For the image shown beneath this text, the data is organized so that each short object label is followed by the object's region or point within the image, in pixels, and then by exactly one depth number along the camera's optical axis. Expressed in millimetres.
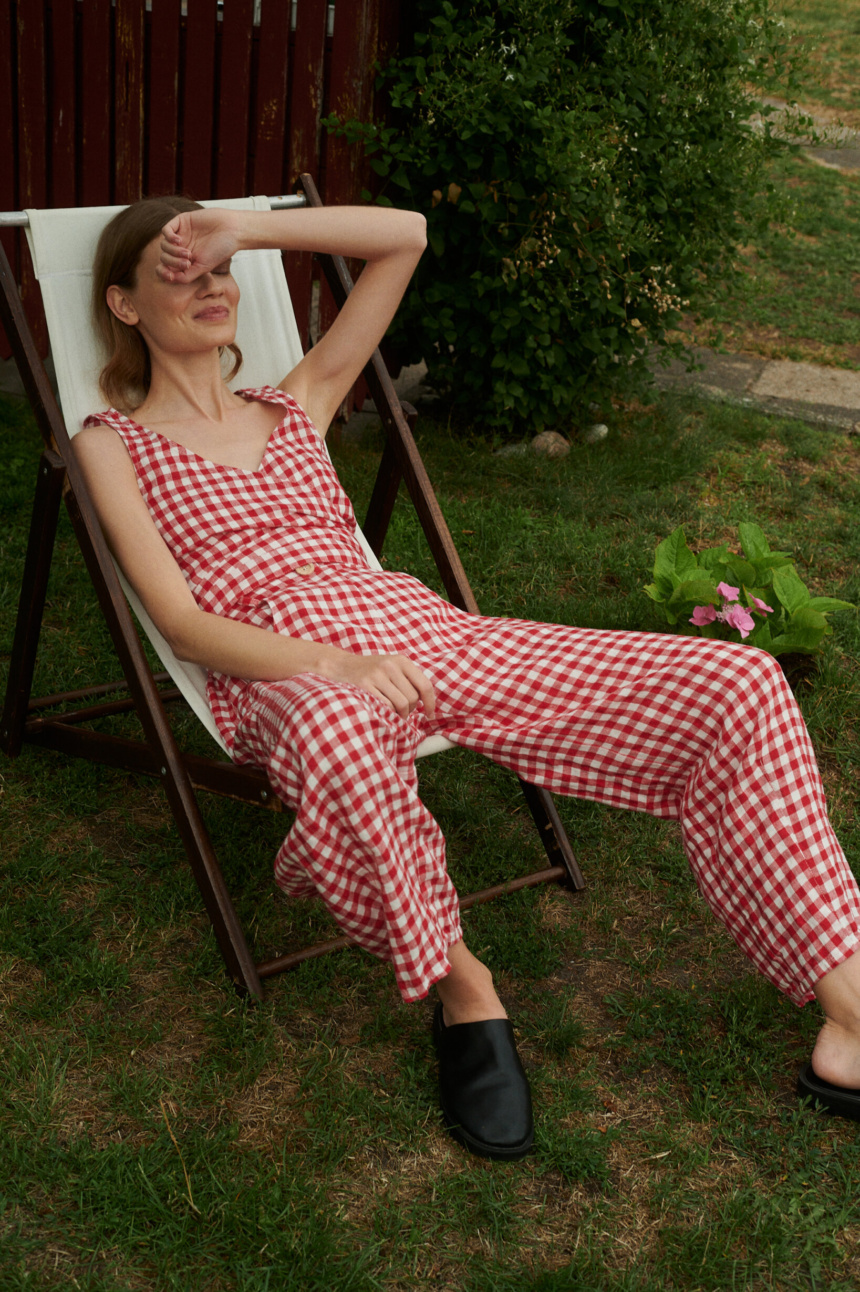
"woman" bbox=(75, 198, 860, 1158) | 1956
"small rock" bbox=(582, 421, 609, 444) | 4887
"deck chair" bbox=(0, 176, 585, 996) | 2258
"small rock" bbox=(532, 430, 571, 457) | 4738
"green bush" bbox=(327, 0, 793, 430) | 4059
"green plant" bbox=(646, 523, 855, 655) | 3264
